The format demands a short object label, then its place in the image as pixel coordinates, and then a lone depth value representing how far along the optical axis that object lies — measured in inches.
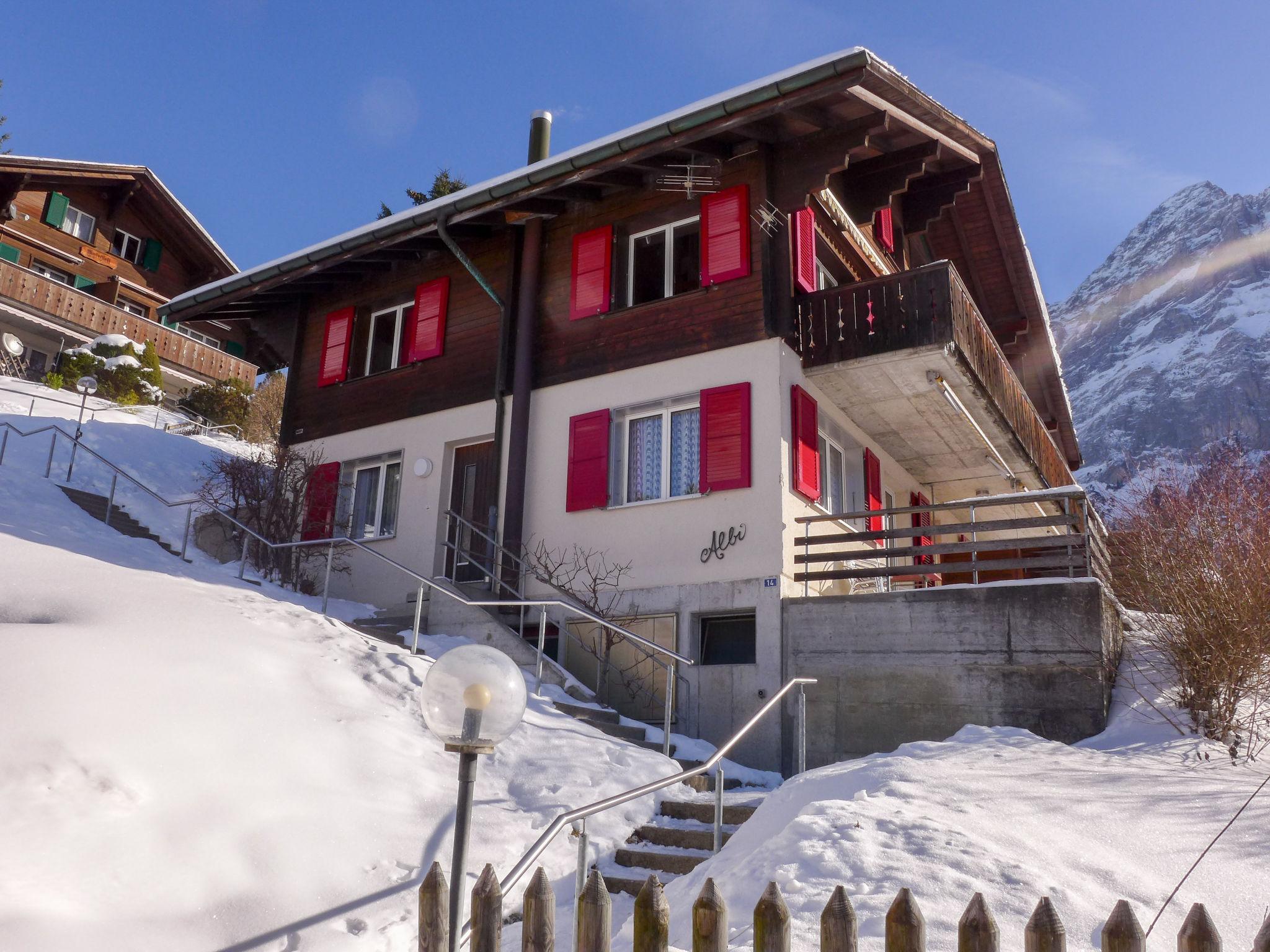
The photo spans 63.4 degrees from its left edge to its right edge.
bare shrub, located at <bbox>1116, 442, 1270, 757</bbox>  317.4
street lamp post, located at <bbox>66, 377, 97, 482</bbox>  653.5
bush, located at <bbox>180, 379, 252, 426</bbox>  1061.1
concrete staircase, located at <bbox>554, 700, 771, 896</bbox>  251.8
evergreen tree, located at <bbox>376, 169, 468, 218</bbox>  1103.6
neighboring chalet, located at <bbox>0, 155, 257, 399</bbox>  1041.5
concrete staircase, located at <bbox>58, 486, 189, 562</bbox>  506.6
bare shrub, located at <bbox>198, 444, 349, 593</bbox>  520.4
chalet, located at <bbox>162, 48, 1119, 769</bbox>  372.5
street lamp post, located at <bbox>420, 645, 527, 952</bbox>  122.0
